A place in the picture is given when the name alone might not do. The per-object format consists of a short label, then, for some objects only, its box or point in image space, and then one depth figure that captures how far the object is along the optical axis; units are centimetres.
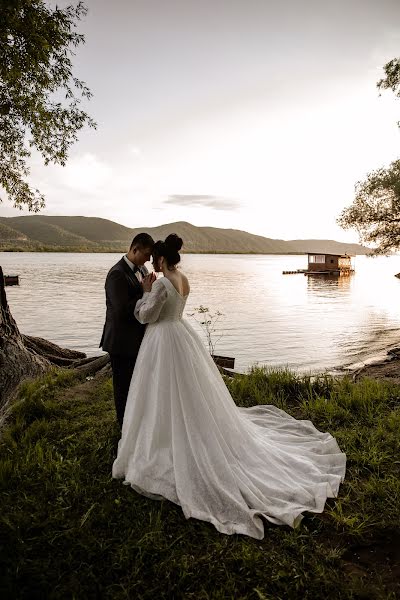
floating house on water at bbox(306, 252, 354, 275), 7638
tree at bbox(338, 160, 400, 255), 2520
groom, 527
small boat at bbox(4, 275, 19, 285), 4384
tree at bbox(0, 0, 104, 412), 855
